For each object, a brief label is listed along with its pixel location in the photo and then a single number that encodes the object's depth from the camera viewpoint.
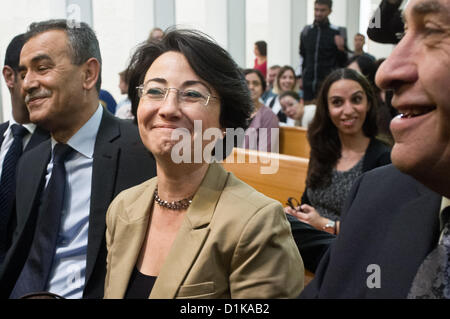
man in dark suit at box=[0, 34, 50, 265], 2.13
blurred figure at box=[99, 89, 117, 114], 3.18
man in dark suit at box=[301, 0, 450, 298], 0.69
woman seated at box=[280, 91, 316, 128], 5.26
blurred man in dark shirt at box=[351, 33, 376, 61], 5.40
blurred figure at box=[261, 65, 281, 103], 6.88
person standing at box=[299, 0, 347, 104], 5.38
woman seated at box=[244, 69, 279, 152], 3.91
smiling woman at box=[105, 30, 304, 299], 1.14
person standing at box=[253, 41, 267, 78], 7.35
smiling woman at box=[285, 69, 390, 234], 2.50
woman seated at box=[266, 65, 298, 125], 6.32
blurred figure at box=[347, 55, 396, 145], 2.74
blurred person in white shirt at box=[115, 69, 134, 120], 3.93
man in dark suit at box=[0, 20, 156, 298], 1.69
